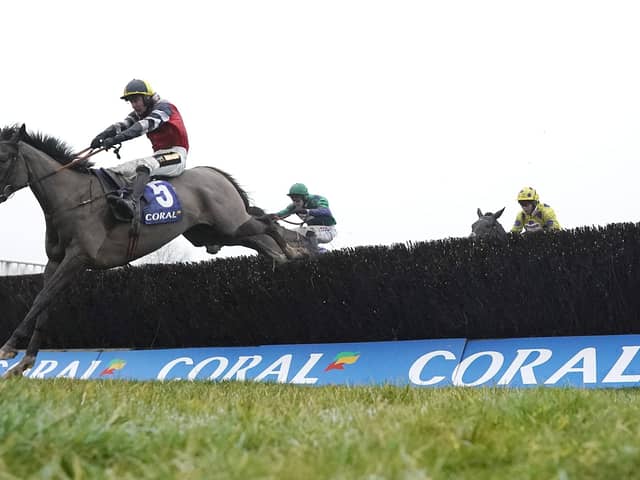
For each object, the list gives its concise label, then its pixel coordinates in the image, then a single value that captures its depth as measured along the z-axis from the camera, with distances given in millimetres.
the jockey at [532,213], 11140
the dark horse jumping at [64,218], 7801
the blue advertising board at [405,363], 6793
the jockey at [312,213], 12797
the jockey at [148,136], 8414
